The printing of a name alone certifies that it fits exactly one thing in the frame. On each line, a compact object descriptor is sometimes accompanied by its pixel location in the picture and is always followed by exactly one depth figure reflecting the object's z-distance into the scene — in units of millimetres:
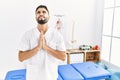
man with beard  1310
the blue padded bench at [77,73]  2096
